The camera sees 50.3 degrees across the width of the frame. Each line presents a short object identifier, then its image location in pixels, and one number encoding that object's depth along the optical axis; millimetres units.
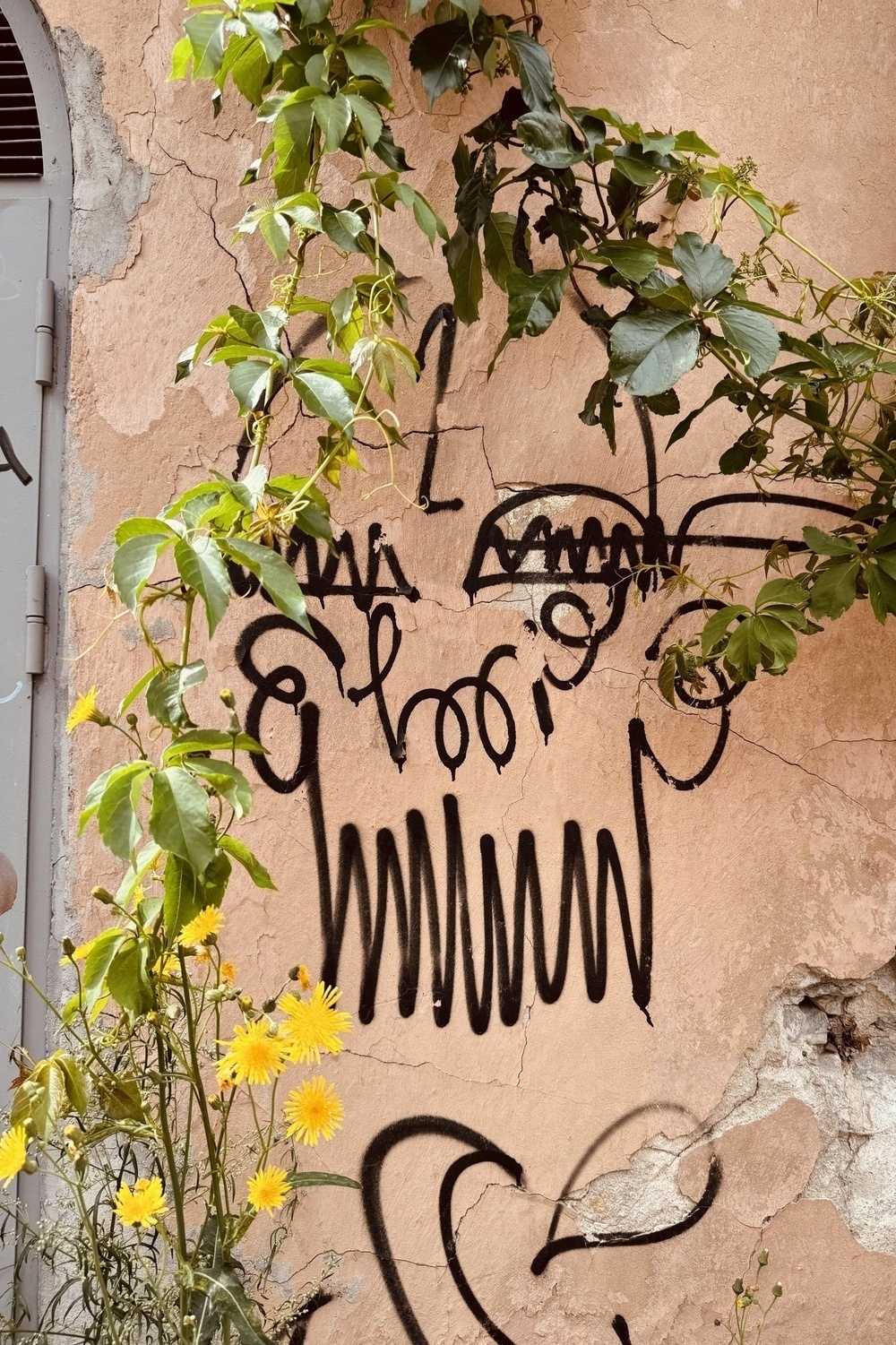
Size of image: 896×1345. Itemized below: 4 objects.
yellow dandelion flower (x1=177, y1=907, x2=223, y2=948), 1182
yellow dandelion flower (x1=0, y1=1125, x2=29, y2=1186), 990
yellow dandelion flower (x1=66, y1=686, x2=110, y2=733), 1064
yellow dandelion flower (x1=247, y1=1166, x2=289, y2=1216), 1126
